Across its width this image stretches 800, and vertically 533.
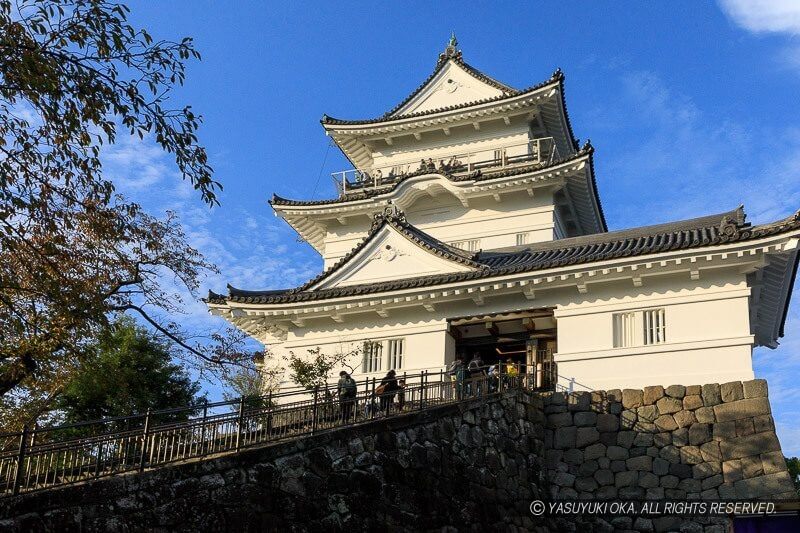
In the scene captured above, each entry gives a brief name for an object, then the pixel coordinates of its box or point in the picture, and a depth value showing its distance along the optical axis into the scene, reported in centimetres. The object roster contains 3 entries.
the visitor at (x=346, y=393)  1245
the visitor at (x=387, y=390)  1316
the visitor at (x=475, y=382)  1520
